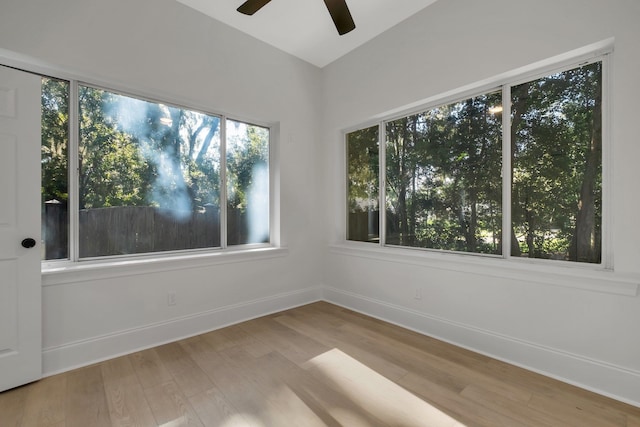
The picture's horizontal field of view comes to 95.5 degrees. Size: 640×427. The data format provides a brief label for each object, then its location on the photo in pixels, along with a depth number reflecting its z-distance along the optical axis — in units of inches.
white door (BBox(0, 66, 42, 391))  76.8
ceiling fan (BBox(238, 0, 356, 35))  79.2
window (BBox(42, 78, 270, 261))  91.1
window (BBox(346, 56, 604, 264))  82.5
